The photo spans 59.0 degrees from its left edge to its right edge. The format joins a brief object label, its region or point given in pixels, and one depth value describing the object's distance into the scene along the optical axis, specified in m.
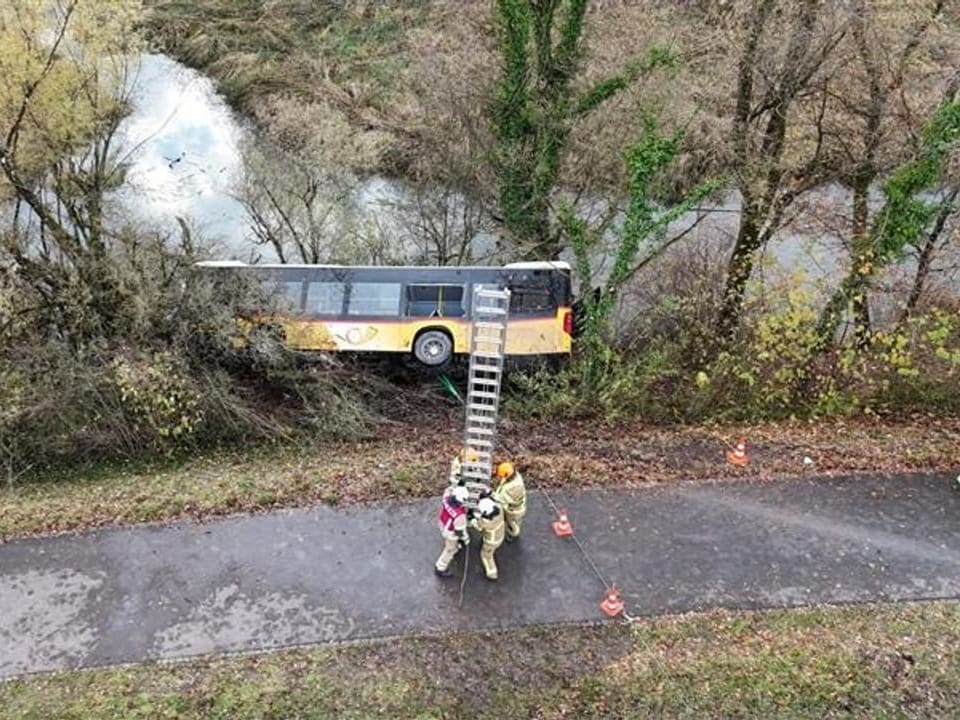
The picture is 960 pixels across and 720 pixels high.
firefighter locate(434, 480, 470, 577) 9.45
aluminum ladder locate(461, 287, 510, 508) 9.70
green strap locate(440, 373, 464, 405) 16.70
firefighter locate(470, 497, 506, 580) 9.32
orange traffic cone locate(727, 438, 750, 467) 12.25
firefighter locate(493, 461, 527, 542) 9.56
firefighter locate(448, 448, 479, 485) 9.91
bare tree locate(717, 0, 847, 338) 15.07
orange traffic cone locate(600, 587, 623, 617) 9.33
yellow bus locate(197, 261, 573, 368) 16.84
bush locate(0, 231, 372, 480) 12.83
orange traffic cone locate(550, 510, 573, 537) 10.62
